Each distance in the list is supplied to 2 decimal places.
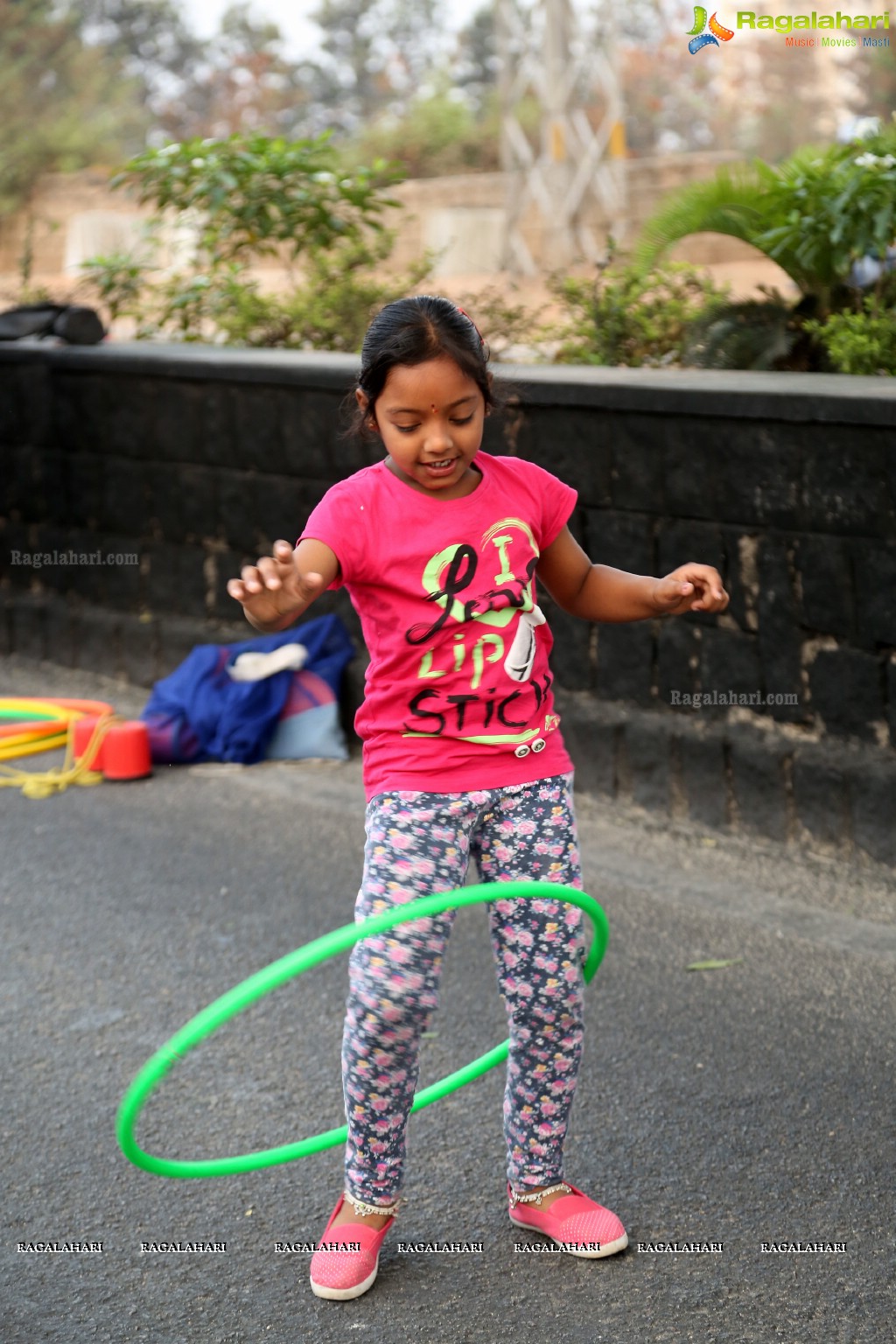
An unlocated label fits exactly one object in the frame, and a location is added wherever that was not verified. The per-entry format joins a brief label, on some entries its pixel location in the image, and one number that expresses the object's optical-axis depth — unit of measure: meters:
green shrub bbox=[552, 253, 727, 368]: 6.87
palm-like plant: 6.12
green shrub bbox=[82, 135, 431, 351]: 8.27
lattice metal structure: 21.00
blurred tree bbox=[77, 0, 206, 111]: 38.25
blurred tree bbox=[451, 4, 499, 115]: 39.28
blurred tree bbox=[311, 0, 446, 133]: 39.75
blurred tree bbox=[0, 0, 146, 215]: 30.58
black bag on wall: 7.96
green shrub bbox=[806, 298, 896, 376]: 5.64
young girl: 2.80
